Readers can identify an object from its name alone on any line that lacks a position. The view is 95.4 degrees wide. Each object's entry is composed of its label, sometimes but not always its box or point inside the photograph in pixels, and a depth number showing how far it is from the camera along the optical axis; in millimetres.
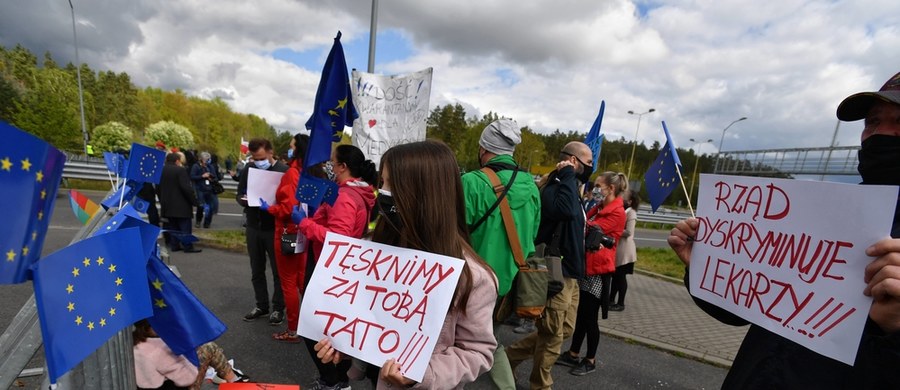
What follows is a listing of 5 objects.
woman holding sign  1563
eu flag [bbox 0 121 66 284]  699
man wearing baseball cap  936
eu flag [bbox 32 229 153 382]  813
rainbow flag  2557
